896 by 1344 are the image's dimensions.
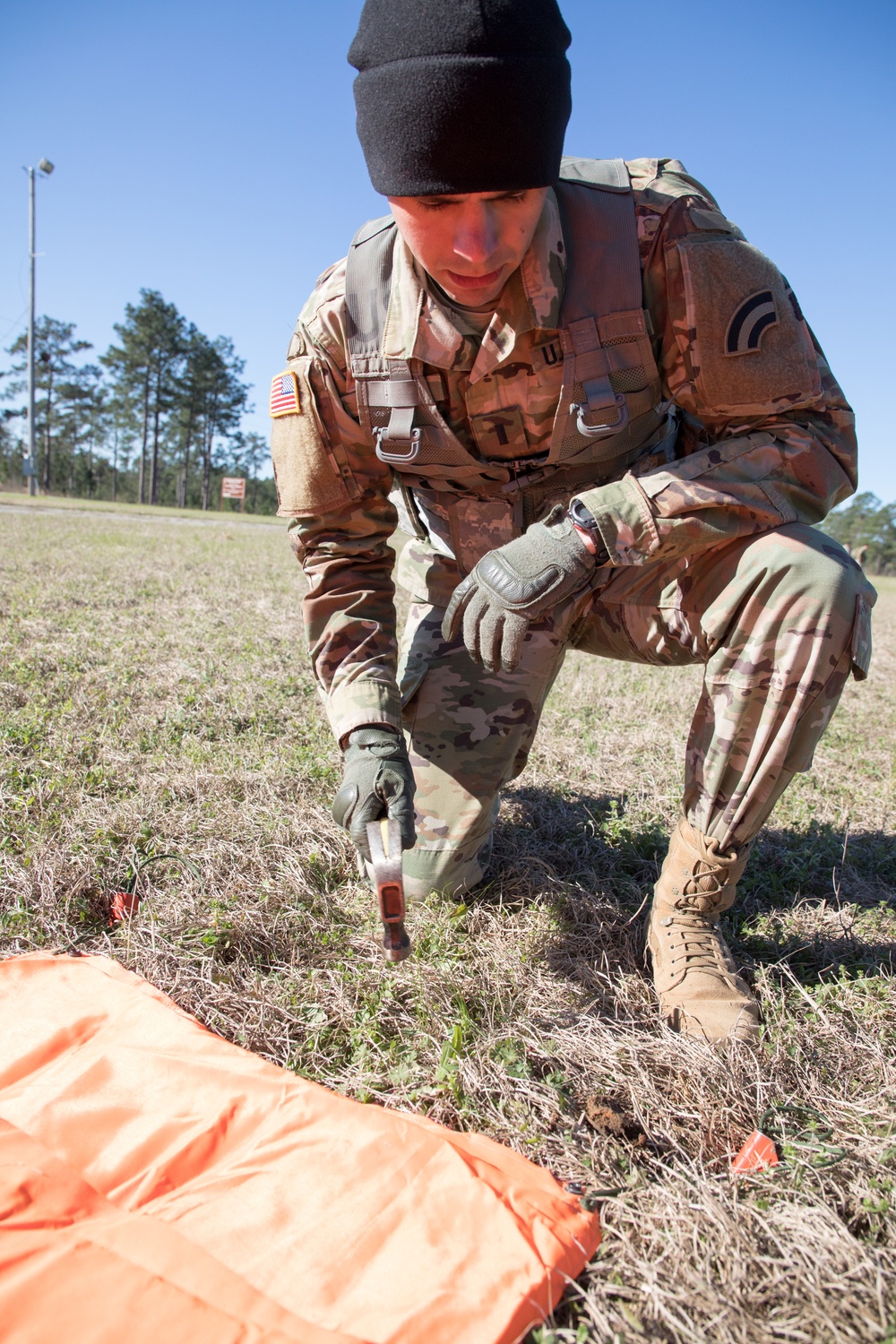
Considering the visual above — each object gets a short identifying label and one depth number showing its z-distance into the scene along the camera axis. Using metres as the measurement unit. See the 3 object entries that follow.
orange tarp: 1.07
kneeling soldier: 1.66
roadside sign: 37.02
